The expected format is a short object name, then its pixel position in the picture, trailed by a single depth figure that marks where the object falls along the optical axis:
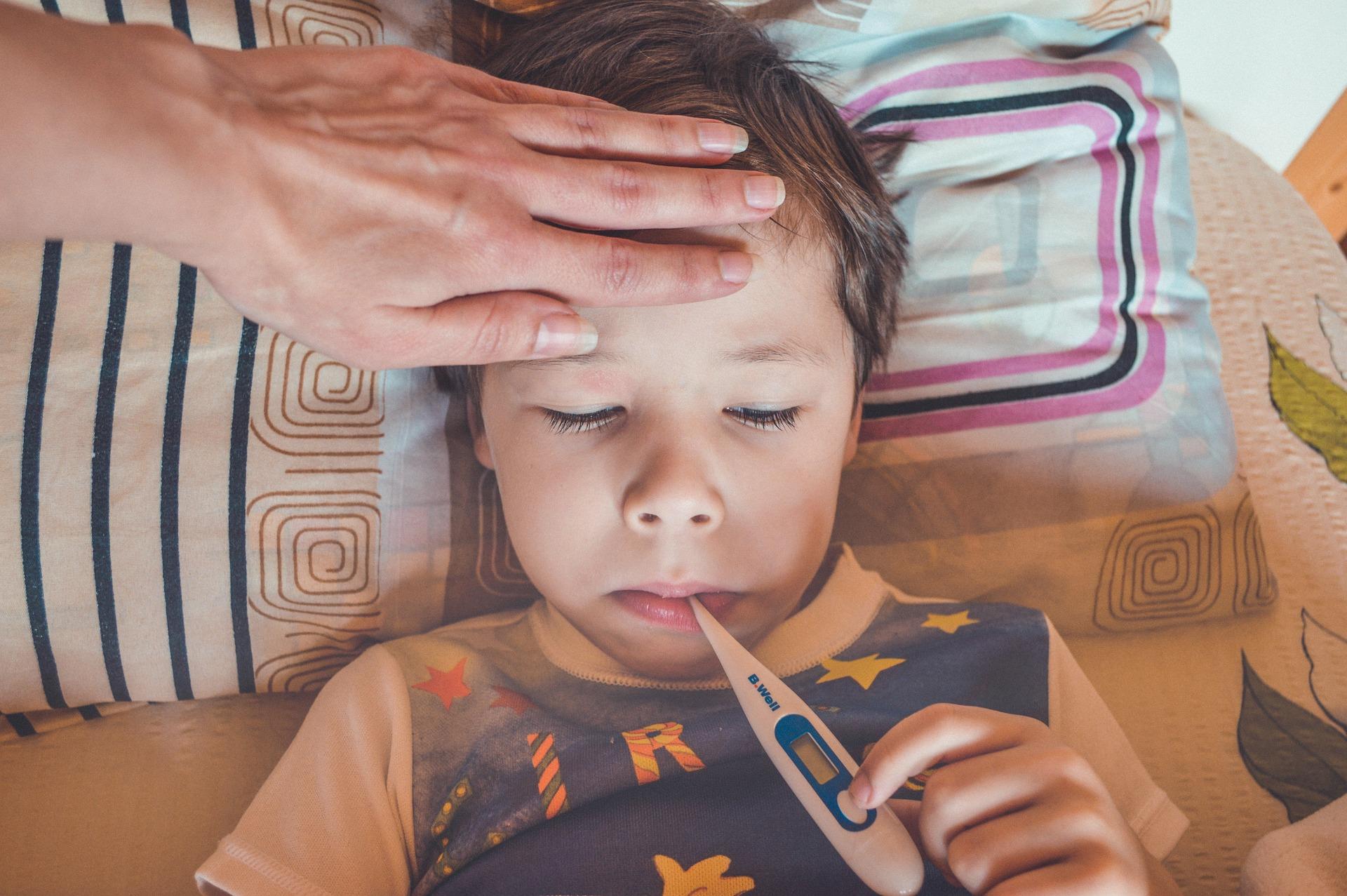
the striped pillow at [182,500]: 0.42
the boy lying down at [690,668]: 0.36
